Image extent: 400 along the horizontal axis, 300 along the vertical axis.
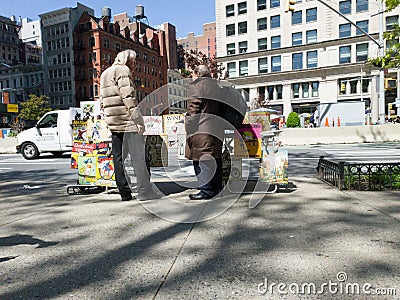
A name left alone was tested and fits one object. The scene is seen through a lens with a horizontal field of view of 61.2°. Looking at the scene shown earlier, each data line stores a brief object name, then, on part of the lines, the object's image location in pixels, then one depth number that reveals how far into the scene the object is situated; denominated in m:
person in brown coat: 4.80
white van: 14.66
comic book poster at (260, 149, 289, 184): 5.36
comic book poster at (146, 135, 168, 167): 5.65
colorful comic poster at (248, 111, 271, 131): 5.72
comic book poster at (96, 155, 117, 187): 5.58
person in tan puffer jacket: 4.79
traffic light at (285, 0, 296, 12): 13.75
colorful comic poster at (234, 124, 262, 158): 5.32
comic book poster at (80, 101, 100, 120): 6.62
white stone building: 45.53
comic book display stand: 5.59
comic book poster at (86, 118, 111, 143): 5.67
